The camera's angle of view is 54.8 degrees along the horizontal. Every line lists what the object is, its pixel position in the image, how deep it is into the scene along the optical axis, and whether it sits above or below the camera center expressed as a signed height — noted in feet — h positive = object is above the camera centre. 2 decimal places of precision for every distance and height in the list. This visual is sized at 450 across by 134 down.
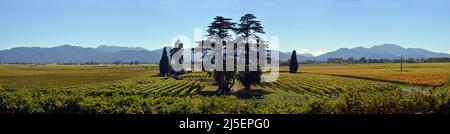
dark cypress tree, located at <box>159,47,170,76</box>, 232.73 -3.41
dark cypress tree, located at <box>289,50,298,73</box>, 244.42 -2.65
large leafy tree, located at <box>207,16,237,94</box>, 134.72 +10.14
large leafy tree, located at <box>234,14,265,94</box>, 141.38 +10.00
